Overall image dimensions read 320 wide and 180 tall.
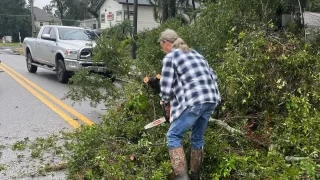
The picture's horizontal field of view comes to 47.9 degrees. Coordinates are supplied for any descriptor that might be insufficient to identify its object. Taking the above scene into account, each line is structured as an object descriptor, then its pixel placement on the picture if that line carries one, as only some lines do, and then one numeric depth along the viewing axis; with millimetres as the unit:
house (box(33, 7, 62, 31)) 79875
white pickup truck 11633
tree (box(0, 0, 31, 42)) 68812
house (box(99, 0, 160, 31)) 41219
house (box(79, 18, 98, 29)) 54531
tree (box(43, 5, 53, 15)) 84450
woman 3670
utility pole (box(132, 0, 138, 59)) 17366
